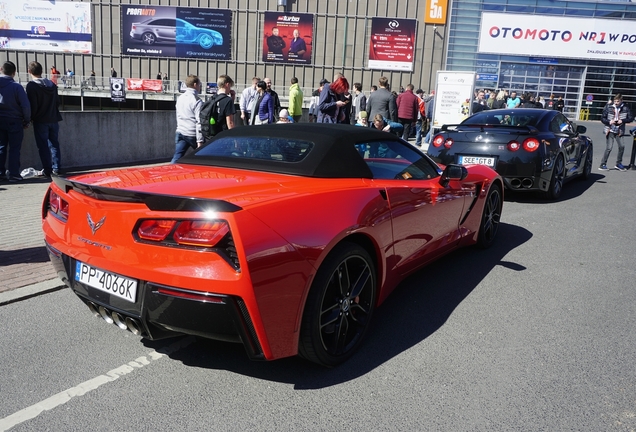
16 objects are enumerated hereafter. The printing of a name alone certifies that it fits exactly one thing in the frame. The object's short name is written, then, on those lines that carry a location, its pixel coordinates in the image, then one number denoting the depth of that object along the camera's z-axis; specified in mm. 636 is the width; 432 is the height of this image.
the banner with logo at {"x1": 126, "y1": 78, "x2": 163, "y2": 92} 37000
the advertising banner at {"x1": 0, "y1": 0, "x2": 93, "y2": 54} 44906
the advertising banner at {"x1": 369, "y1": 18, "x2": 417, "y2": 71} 44438
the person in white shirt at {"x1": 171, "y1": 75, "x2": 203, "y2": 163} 8727
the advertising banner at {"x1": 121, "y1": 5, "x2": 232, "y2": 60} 43969
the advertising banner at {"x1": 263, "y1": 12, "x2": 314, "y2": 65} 44719
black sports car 8227
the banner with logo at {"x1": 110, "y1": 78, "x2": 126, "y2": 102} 30844
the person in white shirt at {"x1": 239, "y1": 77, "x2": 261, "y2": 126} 12203
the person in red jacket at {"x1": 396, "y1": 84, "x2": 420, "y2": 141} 13633
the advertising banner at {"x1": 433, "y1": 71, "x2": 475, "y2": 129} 15461
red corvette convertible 2621
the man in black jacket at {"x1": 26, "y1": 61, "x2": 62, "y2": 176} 8984
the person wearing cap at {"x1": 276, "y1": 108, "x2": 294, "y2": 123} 10227
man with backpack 8367
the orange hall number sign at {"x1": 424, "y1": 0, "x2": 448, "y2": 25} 44281
